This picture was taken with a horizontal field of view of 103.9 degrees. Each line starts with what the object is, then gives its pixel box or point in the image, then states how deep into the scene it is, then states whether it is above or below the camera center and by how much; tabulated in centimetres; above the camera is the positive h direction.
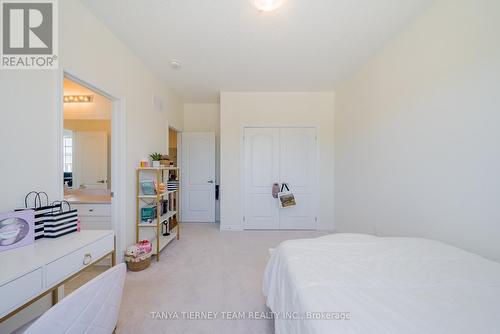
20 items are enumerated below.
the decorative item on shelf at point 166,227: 294 -94
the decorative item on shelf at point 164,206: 285 -58
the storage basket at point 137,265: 220 -112
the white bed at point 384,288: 69 -54
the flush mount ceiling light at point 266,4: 151 +128
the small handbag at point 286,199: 349 -57
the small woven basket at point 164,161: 277 +9
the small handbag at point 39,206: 119 -27
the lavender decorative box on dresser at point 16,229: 103 -34
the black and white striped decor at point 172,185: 301 -29
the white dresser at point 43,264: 79 -48
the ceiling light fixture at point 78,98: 295 +104
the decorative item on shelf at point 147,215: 254 -62
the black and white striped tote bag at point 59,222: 121 -36
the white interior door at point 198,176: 414 -19
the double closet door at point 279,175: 367 -14
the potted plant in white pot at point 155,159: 265 +11
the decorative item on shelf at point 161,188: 247 -28
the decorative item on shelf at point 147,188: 253 -27
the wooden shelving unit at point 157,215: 247 -69
